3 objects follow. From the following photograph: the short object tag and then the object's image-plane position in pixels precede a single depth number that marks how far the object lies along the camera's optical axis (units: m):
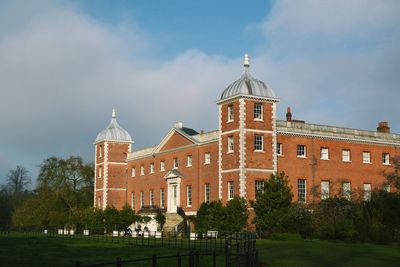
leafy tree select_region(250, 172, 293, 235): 46.09
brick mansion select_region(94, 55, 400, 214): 50.09
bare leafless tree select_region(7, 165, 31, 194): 112.81
